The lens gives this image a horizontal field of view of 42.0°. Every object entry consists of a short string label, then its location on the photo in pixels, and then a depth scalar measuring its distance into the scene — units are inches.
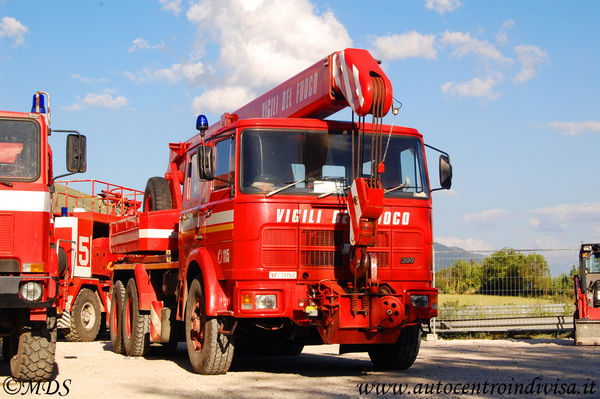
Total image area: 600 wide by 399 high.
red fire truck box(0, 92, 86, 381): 341.4
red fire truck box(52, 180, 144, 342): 673.0
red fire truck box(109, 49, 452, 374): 363.6
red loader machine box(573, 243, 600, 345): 568.4
